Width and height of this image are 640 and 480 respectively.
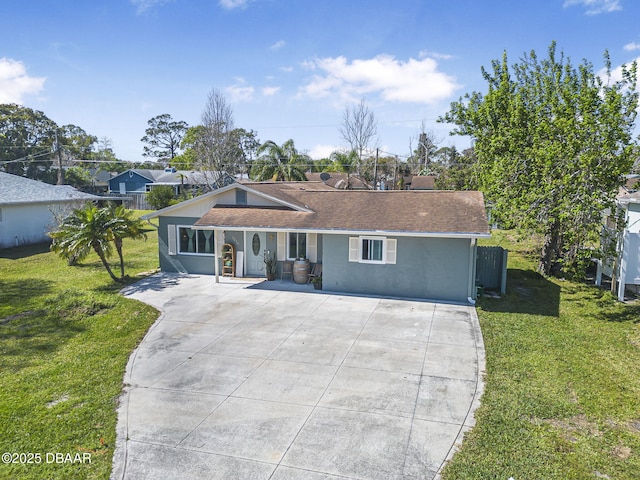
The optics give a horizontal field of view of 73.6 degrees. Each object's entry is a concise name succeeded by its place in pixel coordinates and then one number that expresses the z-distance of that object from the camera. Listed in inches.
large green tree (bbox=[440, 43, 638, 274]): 505.4
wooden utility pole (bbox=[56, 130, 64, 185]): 1541.7
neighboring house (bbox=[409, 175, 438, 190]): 2050.7
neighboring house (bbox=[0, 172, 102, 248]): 943.7
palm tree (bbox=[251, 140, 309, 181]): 1473.9
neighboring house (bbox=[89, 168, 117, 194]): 2476.6
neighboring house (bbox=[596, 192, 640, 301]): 510.9
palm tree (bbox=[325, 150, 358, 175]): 1706.1
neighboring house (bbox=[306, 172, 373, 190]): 1656.0
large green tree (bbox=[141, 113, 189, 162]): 3420.3
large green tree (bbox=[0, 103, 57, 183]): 2316.7
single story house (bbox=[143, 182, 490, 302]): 536.7
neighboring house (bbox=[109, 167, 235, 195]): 2126.0
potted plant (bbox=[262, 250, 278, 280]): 642.2
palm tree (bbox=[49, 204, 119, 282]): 588.7
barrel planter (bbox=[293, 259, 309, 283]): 617.9
